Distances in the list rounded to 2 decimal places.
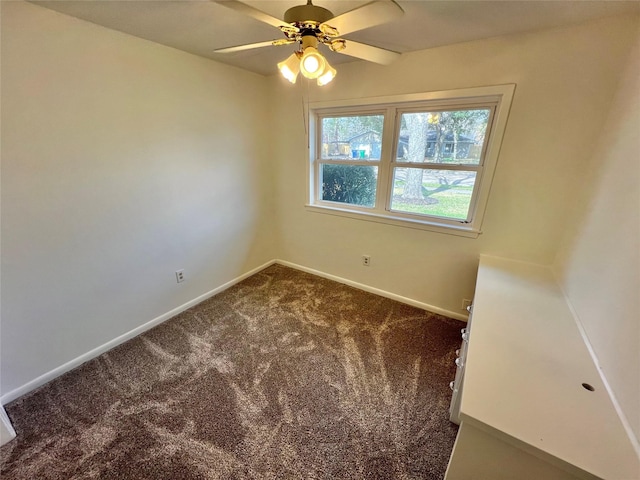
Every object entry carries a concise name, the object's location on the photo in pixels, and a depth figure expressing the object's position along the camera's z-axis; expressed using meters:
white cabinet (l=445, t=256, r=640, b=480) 0.79
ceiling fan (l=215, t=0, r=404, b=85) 0.99
